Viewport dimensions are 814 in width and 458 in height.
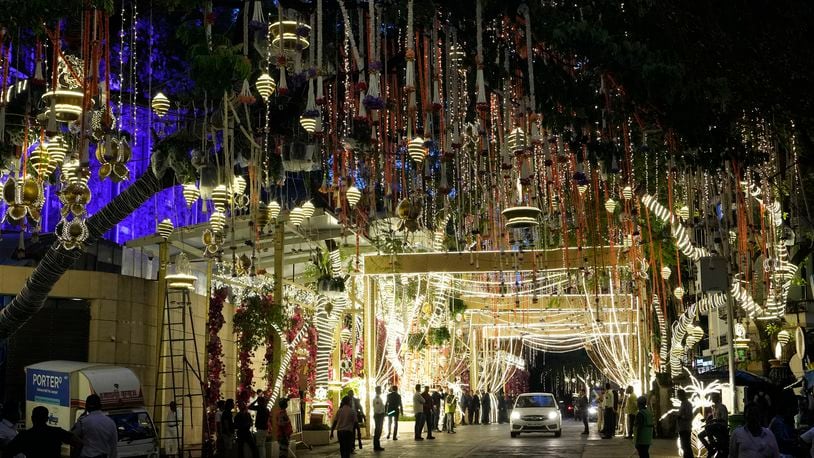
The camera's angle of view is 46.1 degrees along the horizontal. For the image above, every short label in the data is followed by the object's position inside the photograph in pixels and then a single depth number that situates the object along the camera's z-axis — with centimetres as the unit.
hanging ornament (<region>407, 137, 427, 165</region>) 1041
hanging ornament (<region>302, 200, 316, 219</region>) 1680
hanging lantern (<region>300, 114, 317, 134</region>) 933
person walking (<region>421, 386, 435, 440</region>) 2541
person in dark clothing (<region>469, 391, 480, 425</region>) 3741
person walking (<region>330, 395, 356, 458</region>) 1678
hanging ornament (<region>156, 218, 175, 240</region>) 1541
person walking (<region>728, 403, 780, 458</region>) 845
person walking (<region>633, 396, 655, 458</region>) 1538
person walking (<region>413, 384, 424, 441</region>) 2500
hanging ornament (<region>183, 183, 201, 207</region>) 1328
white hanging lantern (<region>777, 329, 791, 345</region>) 2095
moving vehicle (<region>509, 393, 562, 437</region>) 2662
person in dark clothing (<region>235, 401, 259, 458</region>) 1642
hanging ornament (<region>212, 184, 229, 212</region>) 1217
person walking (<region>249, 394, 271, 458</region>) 1744
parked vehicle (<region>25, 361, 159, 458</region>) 1523
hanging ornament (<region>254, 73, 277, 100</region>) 959
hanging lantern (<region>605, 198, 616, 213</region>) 1731
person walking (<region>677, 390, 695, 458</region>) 1612
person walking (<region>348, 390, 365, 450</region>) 2198
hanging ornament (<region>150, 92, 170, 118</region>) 1100
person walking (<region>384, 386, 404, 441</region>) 2392
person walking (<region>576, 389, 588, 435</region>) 2950
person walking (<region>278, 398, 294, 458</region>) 1875
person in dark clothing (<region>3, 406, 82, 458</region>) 852
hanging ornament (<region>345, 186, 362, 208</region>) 1477
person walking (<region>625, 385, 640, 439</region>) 2321
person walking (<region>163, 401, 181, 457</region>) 1844
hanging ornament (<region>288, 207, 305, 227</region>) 1688
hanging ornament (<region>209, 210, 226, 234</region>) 1441
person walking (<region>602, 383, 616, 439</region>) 2612
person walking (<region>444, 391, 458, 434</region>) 2978
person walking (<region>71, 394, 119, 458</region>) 967
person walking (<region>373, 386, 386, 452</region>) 2091
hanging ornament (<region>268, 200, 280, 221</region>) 1510
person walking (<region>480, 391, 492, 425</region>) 3847
